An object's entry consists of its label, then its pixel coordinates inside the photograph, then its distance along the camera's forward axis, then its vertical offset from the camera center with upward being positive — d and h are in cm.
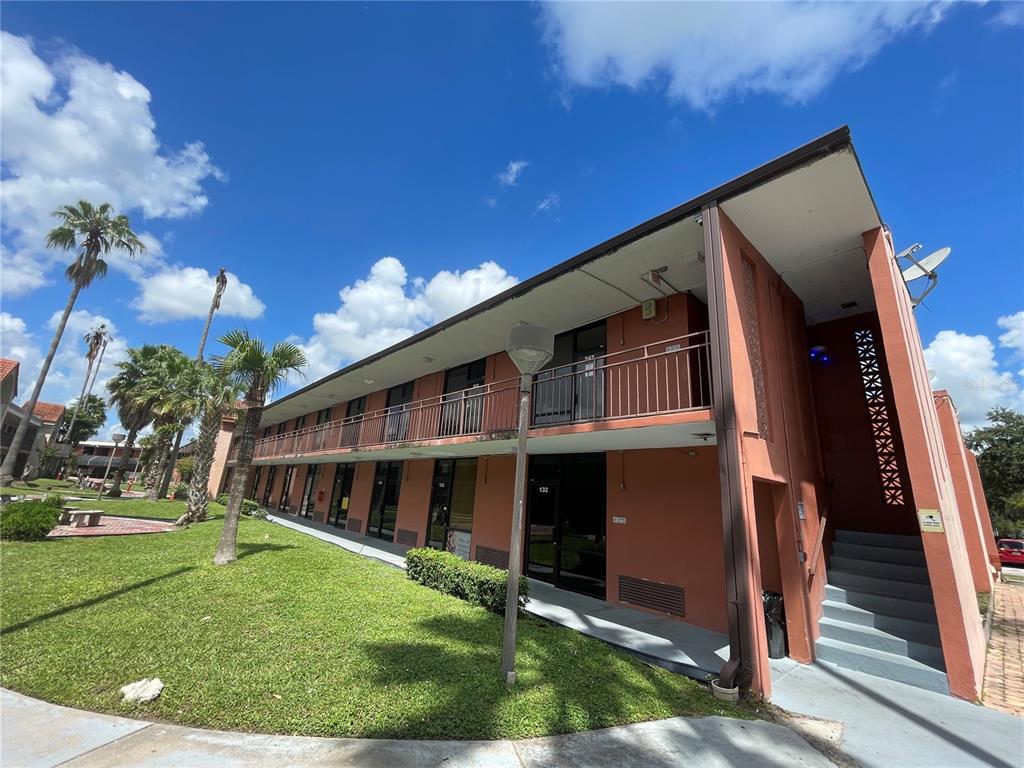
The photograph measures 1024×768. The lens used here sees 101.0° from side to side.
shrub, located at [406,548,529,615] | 673 -138
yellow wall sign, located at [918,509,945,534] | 482 -1
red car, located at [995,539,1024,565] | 1978 -121
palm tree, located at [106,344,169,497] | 2317 +490
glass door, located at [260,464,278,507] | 2745 +19
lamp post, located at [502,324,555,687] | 420 +87
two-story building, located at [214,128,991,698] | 506 +108
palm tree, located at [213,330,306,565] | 913 +255
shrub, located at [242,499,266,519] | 1903 -108
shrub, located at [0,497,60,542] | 962 -106
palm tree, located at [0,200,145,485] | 1989 +1130
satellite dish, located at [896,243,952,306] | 704 +420
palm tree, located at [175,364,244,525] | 1456 +170
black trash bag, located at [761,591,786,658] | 560 -148
